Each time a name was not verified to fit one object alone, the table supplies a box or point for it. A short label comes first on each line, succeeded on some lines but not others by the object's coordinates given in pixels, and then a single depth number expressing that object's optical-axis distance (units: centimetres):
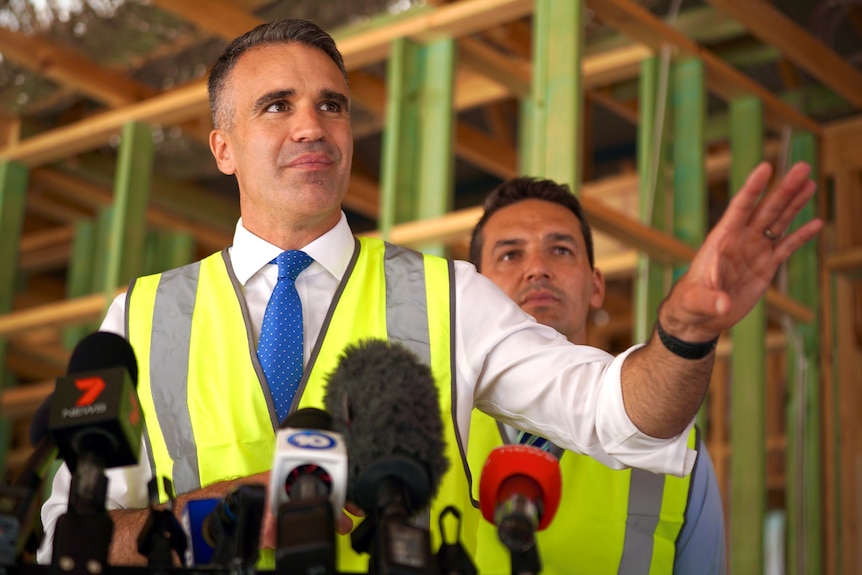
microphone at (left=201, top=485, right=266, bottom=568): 121
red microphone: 122
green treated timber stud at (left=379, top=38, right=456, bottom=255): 360
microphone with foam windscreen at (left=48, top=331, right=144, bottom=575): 118
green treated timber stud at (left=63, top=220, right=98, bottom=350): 582
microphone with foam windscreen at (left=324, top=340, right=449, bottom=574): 112
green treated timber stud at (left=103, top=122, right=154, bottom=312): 428
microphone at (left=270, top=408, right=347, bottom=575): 109
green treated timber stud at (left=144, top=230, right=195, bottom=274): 589
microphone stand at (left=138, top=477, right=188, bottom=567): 129
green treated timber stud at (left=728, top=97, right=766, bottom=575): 370
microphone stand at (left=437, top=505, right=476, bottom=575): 121
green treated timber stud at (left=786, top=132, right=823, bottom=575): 421
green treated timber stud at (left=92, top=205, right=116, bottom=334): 573
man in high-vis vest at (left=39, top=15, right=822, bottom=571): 172
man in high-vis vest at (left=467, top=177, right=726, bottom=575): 241
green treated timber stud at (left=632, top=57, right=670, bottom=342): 360
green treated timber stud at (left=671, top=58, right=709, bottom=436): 380
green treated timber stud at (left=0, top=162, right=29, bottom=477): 473
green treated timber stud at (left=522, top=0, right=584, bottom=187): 326
